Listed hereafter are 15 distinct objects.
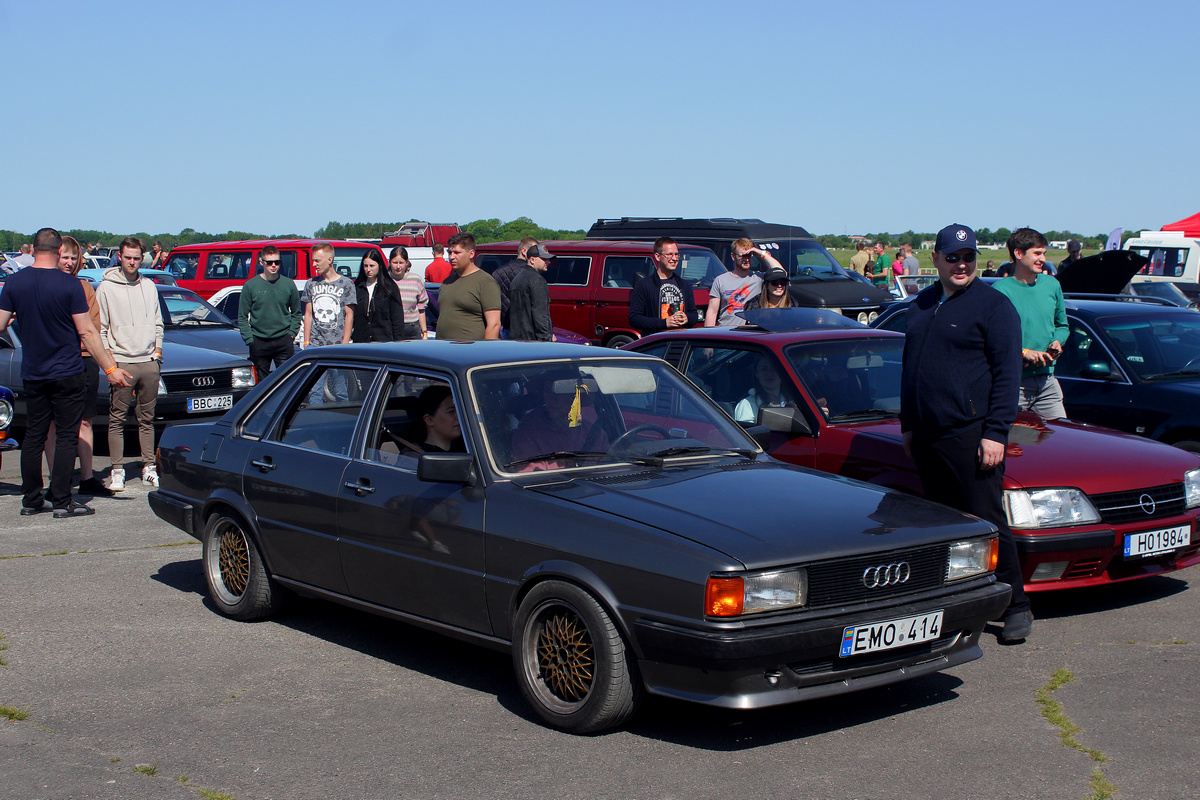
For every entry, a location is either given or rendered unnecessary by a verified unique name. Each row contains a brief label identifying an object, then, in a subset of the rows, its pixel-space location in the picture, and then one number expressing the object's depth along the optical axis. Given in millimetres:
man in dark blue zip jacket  5324
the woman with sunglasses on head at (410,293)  12296
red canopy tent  30859
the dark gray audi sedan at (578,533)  3996
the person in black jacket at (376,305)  11578
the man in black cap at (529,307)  10133
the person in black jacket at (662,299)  10602
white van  28844
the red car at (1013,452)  5609
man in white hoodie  9125
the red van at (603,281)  17281
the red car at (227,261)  19375
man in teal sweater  7016
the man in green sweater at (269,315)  11625
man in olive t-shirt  9469
